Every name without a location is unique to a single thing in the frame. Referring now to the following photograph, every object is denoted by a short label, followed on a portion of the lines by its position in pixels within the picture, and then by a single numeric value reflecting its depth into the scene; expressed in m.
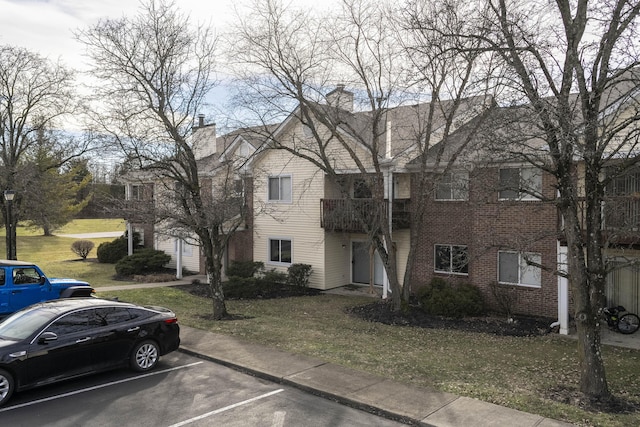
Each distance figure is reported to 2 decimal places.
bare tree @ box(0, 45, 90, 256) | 25.33
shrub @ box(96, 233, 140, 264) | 30.67
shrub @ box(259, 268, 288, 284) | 22.36
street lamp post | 20.36
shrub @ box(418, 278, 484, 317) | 16.52
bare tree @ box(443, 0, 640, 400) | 7.84
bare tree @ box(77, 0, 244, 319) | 14.42
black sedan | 7.86
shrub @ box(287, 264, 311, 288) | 21.86
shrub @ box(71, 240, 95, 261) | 33.00
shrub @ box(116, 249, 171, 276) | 25.23
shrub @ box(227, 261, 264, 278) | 22.86
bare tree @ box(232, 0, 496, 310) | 15.93
